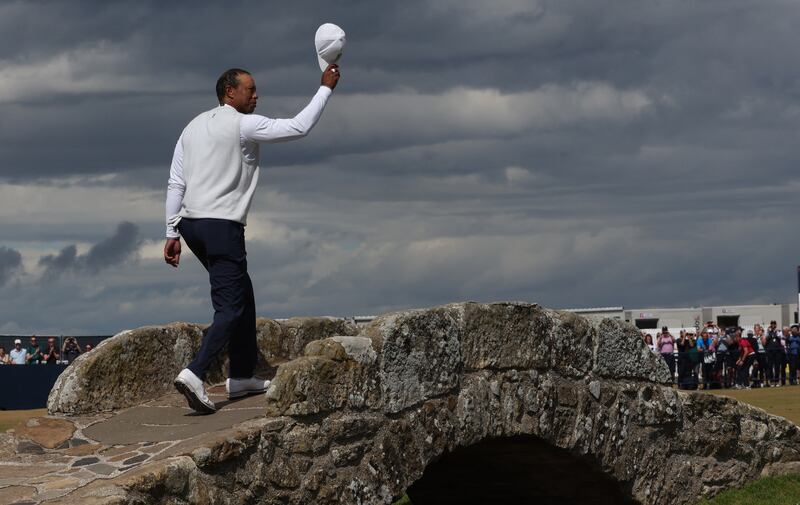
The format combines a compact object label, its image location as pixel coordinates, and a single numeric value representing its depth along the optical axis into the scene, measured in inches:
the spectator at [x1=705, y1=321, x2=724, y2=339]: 1194.5
